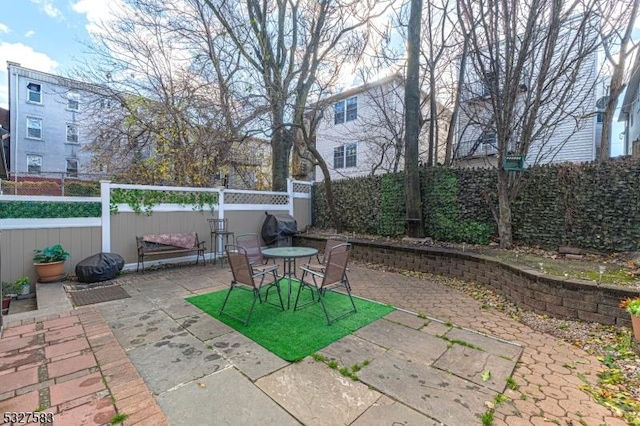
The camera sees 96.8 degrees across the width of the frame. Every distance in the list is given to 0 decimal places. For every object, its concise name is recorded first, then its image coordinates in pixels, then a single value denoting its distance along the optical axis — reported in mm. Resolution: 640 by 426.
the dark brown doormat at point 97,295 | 3949
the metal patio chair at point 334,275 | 3258
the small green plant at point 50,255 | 4672
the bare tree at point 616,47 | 5723
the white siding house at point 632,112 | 8723
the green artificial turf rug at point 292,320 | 2758
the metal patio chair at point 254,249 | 4615
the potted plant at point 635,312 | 2604
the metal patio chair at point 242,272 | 3126
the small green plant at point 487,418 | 1761
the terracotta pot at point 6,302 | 4039
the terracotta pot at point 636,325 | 2607
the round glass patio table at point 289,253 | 3918
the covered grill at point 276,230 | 7894
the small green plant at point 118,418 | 1719
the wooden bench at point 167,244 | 5625
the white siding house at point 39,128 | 15133
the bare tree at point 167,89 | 7891
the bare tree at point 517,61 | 4762
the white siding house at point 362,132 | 10305
